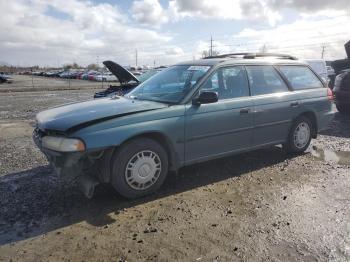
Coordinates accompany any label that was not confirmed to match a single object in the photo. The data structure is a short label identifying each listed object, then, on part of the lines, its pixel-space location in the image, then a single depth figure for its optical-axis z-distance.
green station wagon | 4.23
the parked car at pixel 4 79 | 40.03
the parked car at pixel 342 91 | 10.18
